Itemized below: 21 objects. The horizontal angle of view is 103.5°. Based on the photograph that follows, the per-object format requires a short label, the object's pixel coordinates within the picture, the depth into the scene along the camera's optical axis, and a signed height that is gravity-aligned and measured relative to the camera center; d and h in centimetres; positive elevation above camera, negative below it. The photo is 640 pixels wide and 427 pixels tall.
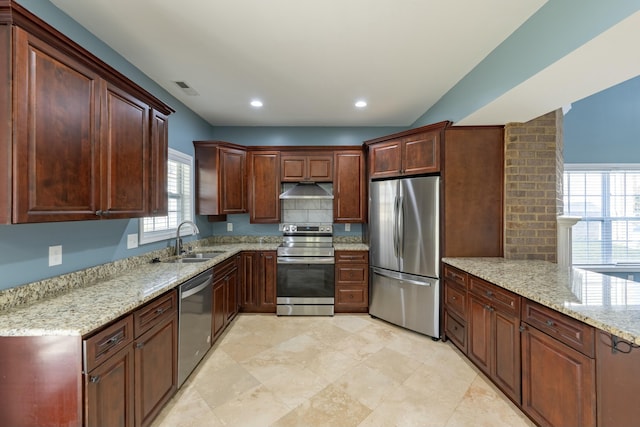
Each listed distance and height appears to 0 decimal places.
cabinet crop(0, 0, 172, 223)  117 +47
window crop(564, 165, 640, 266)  413 +5
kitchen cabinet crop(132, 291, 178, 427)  157 -99
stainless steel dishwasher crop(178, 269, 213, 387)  207 -98
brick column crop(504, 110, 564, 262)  267 +29
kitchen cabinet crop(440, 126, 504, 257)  281 +26
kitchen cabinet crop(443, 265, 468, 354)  253 -98
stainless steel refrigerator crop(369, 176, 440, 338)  292 -48
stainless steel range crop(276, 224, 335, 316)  357 -100
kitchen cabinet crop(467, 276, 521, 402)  190 -101
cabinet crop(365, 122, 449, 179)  291 +77
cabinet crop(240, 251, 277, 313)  363 -95
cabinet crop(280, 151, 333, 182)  394 +74
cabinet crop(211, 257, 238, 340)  276 -99
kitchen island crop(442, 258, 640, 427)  128 -80
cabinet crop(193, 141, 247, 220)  359 +52
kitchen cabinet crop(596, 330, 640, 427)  121 -84
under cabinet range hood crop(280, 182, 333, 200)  383 +33
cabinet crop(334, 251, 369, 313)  361 -95
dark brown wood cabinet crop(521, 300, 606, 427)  139 -95
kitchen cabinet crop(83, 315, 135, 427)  122 -86
